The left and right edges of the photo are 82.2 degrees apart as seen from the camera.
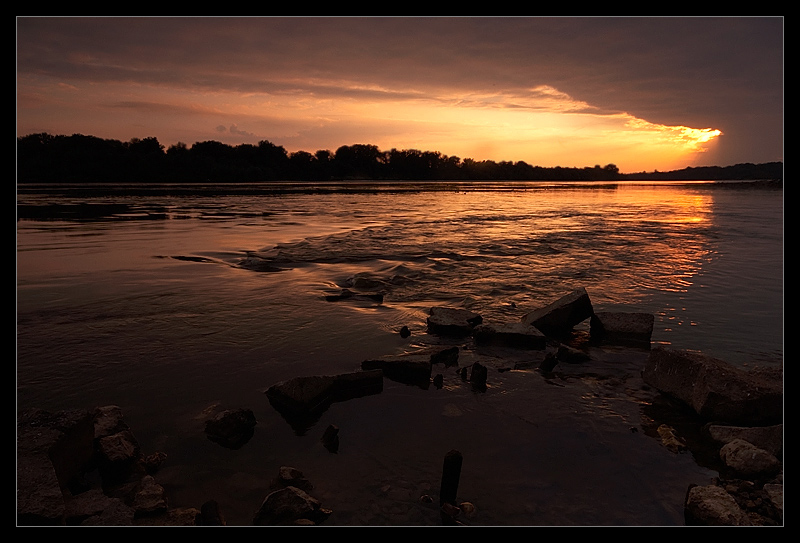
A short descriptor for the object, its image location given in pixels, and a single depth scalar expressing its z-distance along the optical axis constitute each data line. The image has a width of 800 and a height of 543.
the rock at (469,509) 2.91
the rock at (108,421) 3.51
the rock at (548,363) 5.15
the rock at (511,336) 5.81
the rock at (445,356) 5.31
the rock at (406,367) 4.84
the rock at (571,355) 5.37
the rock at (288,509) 2.80
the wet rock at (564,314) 6.21
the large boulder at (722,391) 3.88
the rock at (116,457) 3.26
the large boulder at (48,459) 2.75
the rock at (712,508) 2.80
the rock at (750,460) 3.26
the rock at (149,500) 2.86
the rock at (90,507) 2.82
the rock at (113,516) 2.81
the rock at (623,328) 6.03
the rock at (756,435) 3.46
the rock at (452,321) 6.30
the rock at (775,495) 2.93
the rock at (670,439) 3.69
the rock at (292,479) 3.12
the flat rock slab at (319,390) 4.11
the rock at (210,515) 2.78
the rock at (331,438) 3.64
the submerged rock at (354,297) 8.10
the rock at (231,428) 3.66
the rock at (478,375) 4.67
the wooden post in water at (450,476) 2.95
